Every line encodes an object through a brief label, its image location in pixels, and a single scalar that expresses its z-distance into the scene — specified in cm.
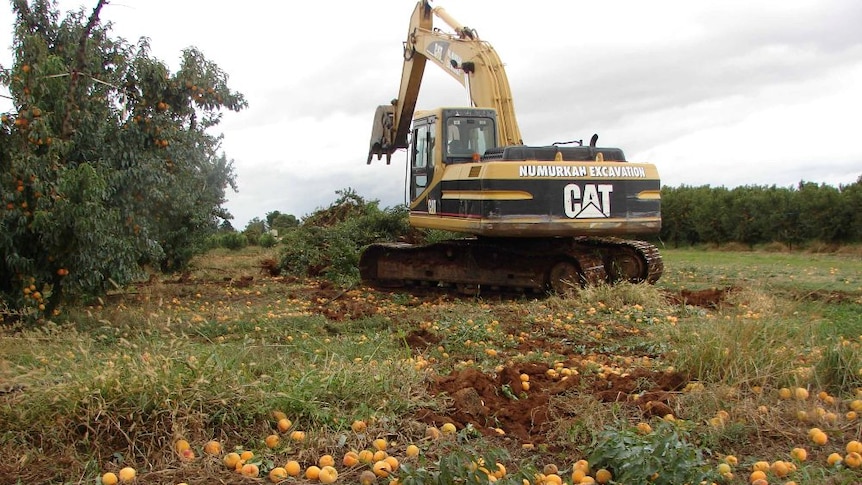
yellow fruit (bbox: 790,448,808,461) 381
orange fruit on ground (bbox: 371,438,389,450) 378
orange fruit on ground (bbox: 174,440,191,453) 362
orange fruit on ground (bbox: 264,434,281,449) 377
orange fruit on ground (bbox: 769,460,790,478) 365
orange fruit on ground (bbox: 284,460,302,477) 350
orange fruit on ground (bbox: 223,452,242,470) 356
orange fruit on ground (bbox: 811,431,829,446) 400
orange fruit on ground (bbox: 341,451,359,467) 362
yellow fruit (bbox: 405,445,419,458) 372
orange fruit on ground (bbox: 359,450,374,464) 364
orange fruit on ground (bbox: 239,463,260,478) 347
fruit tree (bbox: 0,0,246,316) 778
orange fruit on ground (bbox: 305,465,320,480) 347
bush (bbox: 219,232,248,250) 2658
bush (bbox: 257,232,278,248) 2622
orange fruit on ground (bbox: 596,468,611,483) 357
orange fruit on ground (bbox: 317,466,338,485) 342
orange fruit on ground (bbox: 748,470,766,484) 355
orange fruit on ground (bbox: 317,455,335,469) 356
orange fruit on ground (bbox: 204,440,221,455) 367
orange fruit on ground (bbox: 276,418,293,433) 391
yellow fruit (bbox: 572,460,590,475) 370
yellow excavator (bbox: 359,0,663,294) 1100
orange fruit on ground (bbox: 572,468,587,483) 359
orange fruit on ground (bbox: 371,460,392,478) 349
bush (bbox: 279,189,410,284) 1512
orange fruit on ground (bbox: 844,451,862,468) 369
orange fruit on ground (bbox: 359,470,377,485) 343
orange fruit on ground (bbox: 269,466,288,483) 346
